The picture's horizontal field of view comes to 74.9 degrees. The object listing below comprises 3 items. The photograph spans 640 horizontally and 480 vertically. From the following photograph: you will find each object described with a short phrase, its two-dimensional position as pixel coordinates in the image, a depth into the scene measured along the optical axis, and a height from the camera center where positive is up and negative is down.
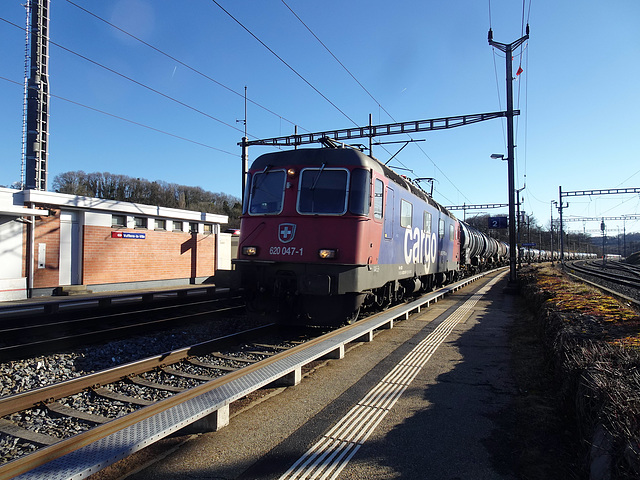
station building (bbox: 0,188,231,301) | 15.58 +0.18
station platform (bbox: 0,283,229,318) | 7.84 -1.16
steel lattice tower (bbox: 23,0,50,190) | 18.56 +6.42
